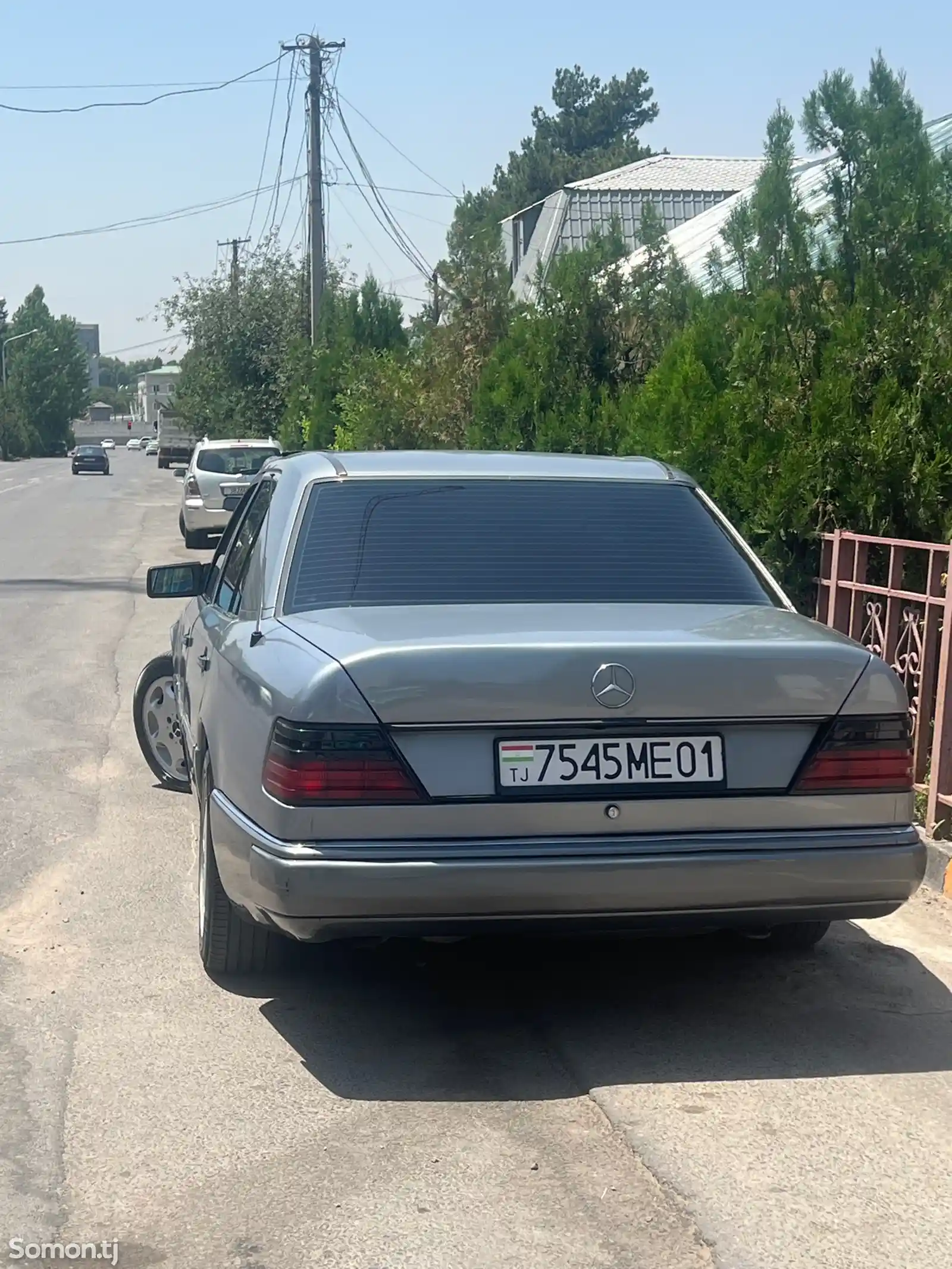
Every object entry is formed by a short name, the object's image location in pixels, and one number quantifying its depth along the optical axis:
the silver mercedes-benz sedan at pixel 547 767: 4.04
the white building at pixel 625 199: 41.62
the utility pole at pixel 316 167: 34.06
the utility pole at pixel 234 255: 45.94
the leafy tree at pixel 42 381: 133.50
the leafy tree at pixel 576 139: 73.56
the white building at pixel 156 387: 191.75
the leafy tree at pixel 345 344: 28.14
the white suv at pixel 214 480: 24.00
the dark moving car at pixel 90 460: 71.00
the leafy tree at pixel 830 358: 7.40
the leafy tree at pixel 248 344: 43.09
